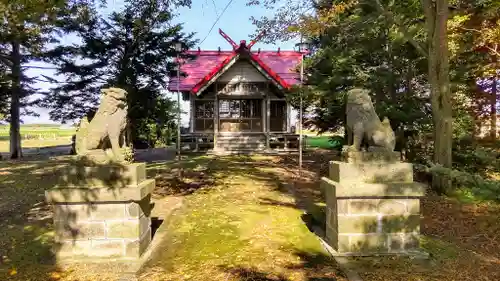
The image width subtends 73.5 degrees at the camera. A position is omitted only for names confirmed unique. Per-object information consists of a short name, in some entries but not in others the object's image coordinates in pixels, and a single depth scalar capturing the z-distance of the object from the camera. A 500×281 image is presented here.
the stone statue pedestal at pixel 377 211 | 4.54
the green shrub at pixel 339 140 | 12.33
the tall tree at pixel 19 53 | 9.71
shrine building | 18.72
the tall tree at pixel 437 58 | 8.46
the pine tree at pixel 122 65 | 14.60
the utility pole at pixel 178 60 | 10.79
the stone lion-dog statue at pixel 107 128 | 4.58
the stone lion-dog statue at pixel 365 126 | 4.73
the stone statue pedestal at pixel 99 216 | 4.43
